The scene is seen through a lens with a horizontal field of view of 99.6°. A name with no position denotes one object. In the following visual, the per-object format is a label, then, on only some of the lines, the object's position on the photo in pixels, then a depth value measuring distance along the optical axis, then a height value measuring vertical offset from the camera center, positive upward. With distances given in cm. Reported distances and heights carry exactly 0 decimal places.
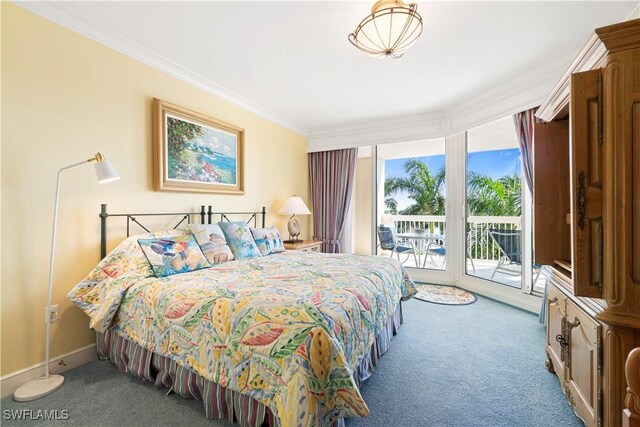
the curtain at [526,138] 305 +84
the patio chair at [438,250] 405 -61
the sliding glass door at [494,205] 351 +10
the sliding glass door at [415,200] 443 +21
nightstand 395 -50
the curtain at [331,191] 471 +39
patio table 447 -44
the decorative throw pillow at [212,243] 249 -28
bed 118 -64
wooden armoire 97 +0
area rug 353 -116
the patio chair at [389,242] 457 -51
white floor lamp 171 -94
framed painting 259 +67
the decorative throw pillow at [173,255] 207 -34
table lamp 404 +3
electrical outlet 189 -72
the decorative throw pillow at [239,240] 279 -29
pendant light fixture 171 +125
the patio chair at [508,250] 346 -50
